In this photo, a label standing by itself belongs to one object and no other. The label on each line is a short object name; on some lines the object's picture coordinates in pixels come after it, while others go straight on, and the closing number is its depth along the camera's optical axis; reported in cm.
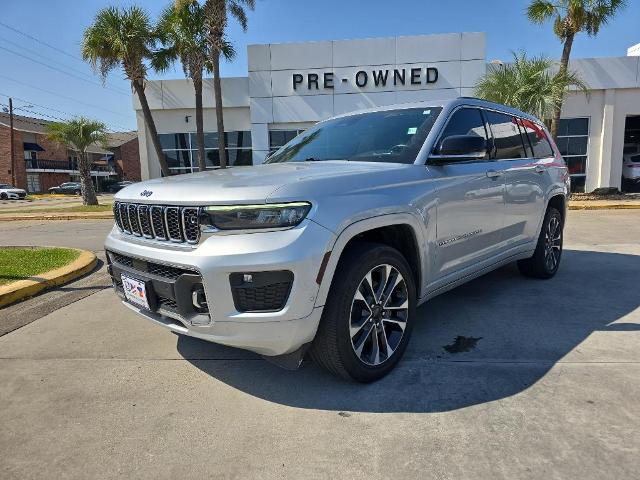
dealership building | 1827
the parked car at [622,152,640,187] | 1988
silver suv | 242
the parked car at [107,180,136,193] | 5392
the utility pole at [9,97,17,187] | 4601
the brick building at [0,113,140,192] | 5219
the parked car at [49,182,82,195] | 4994
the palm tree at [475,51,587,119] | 1479
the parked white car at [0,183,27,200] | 4094
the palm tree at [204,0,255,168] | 1703
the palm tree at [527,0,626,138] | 1526
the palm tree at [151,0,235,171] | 1706
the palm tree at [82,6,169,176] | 1677
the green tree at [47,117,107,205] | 2122
